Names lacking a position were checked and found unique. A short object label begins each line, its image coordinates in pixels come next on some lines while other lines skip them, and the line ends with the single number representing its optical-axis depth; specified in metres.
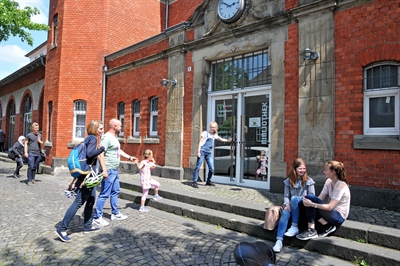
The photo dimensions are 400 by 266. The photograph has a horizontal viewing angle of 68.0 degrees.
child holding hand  6.51
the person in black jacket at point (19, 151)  10.96
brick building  5.66
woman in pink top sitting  4.18
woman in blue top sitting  4.42
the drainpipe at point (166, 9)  16.75
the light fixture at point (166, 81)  9.75
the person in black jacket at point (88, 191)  4.52
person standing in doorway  7.84
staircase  3.88
